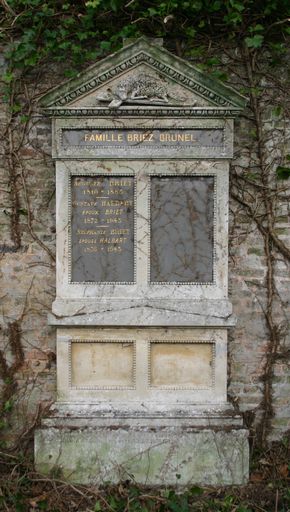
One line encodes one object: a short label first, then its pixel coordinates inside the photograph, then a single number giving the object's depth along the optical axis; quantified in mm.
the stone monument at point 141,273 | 4203
